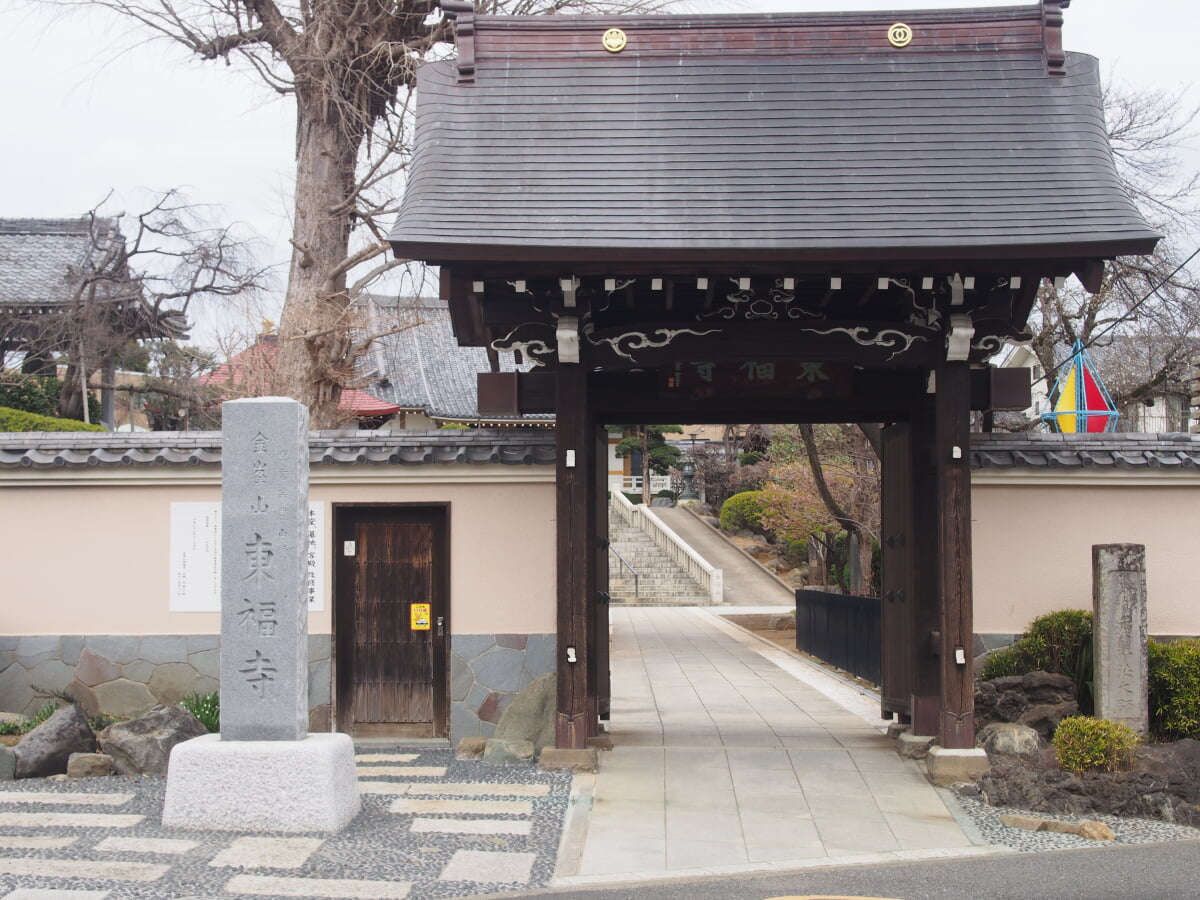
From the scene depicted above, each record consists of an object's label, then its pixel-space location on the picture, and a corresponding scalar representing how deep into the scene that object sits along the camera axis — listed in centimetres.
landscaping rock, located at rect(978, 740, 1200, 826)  770
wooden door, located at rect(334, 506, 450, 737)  1011
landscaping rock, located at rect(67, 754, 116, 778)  852
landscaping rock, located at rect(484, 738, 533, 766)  930
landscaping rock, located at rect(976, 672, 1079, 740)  930
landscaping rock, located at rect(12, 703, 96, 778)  846
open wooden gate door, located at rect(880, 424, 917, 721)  1009
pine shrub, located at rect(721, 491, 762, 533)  4447
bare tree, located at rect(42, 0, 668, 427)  1667
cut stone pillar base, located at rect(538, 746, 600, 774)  892
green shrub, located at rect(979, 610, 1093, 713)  966
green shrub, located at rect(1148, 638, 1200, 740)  888
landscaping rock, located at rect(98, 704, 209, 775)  858
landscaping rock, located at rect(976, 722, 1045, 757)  874
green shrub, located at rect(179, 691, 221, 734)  970
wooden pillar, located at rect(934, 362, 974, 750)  873
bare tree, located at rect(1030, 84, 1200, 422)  1839
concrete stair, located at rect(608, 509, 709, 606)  3597
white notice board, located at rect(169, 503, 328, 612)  1012
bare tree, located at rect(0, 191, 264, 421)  2153
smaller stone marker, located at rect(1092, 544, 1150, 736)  874
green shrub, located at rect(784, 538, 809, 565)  4003
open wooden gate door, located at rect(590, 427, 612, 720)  1012
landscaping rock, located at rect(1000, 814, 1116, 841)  723
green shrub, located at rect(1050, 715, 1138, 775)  807
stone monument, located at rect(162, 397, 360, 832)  719
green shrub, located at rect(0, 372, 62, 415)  2128
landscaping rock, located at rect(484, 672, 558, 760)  966
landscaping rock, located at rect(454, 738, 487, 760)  958
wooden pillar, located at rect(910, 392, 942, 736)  982
